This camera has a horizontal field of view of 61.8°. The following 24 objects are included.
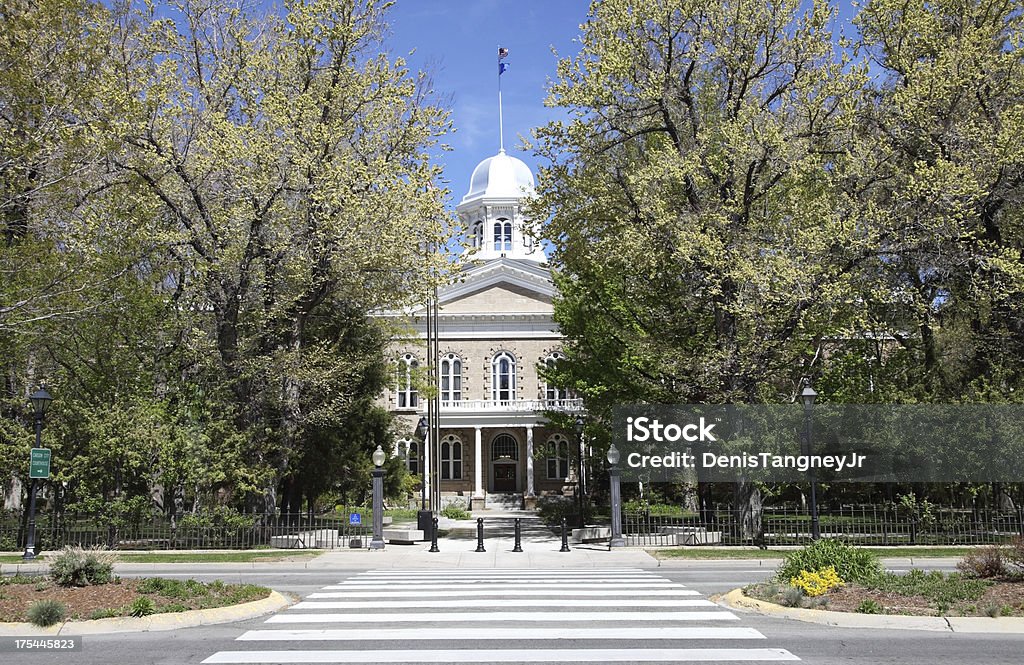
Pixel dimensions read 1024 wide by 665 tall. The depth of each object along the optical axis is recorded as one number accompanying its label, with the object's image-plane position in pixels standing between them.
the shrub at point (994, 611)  10.20
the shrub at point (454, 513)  40.88
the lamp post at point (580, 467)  26.71
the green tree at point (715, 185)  22.41
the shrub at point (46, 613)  9.51
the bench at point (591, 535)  25.31
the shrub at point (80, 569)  11.64
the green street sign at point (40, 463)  20.45
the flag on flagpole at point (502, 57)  57.59
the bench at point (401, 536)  24.88
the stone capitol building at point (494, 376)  51.62
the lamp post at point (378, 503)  23.02
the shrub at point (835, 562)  12.39
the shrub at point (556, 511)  33.22
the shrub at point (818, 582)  11.66
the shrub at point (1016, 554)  12.27
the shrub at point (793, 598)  11.21
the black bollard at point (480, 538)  21.97
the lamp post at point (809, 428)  20.47
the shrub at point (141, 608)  10.16
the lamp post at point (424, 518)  25.36
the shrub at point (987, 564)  12.84
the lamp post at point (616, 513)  22.91
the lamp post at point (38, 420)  20.52
